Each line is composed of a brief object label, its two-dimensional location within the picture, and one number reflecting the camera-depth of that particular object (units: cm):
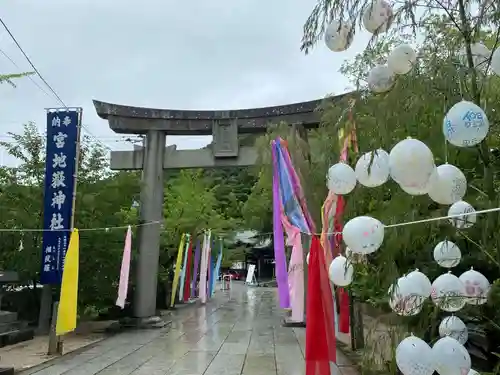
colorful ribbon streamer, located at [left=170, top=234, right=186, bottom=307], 1536
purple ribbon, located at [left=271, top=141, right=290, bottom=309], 742
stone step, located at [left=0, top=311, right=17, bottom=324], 986
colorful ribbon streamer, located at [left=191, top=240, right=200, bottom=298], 1784
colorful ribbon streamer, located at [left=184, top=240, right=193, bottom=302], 1696
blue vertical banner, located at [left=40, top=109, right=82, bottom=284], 920
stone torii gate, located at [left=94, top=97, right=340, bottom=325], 1262
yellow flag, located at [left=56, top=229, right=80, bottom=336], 837
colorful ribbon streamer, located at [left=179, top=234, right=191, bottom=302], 1638
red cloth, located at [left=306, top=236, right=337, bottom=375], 523
